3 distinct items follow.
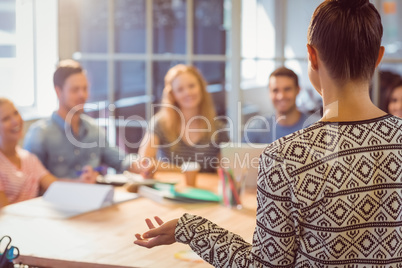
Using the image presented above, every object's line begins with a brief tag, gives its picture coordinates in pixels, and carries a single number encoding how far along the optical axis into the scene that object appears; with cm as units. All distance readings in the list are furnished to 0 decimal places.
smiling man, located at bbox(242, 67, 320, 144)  336
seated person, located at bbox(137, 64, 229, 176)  340
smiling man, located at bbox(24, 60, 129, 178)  324
